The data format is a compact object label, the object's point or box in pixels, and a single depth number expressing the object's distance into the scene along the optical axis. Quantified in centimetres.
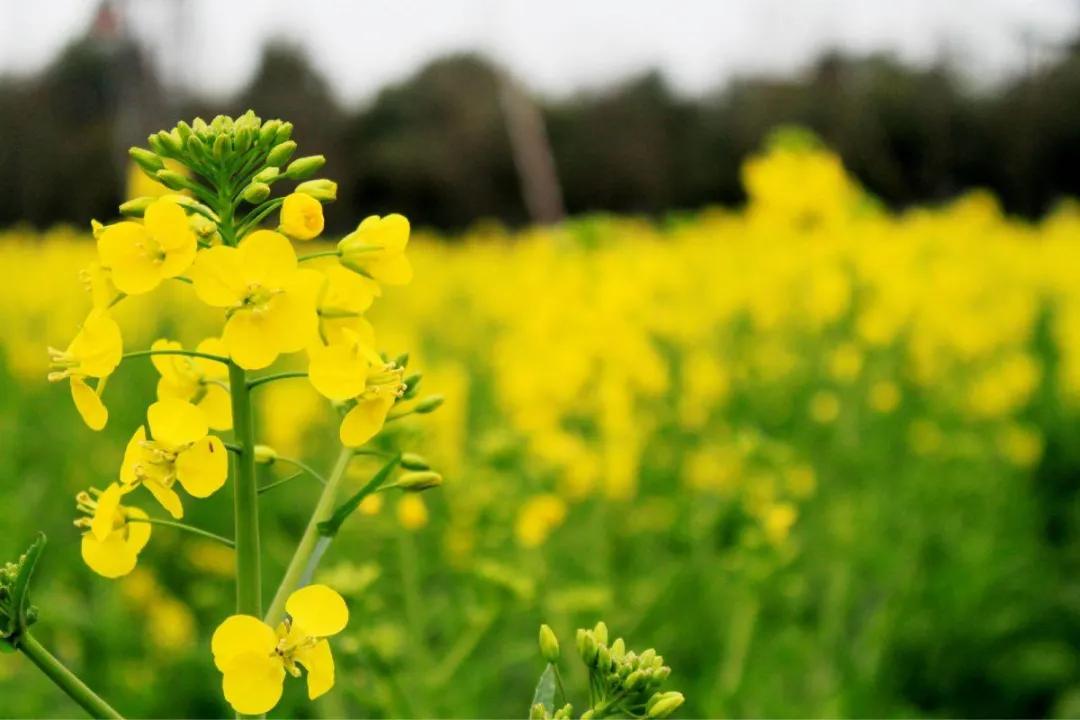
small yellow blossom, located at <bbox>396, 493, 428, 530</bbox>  60
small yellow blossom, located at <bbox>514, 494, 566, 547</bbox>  79
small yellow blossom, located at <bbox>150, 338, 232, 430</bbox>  38
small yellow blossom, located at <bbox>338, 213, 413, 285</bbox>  38
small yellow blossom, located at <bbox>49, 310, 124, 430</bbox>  36
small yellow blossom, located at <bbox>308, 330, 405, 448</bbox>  36
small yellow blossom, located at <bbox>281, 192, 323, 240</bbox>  37
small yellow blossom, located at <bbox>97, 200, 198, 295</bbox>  35
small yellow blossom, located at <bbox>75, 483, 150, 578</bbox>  36
